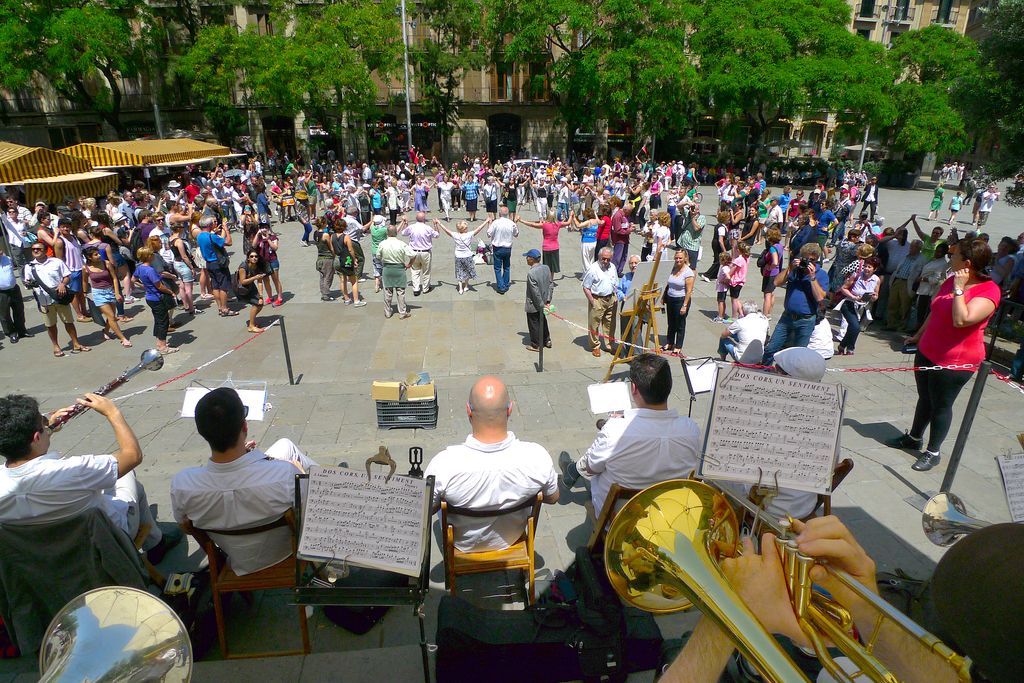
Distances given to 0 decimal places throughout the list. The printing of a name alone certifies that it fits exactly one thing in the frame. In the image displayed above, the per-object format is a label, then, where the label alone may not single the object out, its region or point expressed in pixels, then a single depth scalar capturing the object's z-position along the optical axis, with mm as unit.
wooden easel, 7590
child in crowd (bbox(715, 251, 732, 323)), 9588
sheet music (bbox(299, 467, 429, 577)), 2604
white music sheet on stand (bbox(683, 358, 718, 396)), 5137
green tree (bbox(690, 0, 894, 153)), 30109
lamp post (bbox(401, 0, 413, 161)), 31131
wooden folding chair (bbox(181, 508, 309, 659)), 3127
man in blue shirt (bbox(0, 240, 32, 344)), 9102
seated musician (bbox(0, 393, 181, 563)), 2914
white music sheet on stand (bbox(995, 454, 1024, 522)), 2642
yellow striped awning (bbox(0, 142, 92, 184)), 13383
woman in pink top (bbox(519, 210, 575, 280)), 11891
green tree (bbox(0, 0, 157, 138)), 27141
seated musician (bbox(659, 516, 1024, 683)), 1110
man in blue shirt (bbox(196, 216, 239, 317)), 10188
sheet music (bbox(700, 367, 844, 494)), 2529
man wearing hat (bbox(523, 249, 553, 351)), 8109
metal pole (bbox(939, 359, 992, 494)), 4348
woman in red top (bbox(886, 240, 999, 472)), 4699
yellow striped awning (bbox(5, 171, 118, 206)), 17156
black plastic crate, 6000
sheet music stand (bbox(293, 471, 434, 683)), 2748
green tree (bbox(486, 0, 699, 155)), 31094
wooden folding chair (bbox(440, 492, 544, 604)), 3326
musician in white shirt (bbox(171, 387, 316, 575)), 3068
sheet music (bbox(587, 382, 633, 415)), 4633
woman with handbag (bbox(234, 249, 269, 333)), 9391
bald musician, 3299
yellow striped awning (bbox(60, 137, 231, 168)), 18484
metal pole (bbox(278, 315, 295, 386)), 7297
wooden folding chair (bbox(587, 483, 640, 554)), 3342
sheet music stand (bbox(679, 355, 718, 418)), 5117
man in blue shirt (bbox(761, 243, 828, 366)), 7016
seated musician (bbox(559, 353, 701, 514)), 3506
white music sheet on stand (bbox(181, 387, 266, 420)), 4816
